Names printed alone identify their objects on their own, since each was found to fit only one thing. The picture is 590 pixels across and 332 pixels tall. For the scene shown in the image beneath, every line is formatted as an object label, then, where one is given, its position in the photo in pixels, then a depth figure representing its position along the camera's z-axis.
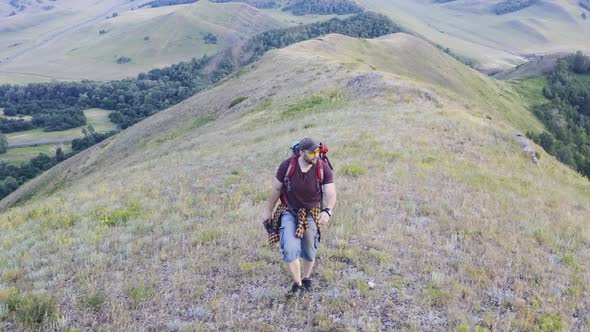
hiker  6.59
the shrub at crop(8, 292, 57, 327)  6.33
